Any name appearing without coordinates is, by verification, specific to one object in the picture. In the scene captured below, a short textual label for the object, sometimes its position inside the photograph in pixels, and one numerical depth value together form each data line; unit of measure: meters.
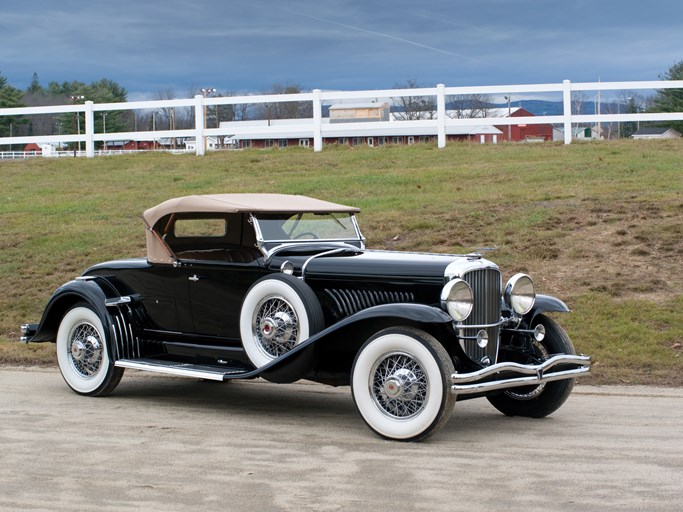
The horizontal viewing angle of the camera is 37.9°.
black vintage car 7.02
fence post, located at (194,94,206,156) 23.91
